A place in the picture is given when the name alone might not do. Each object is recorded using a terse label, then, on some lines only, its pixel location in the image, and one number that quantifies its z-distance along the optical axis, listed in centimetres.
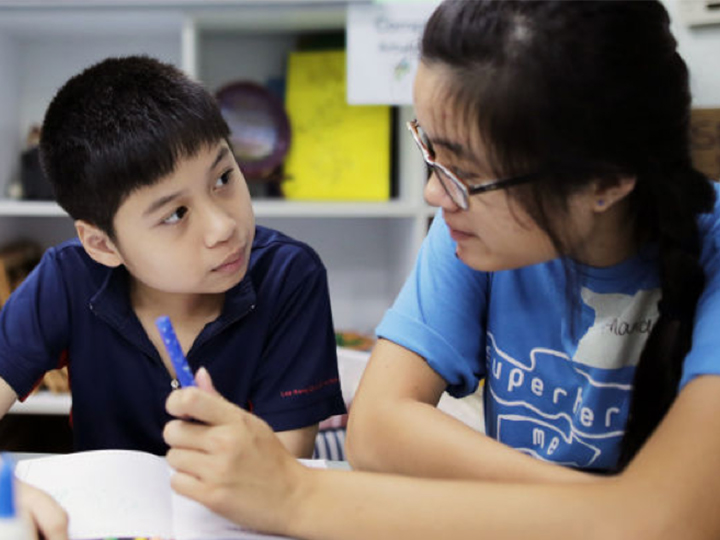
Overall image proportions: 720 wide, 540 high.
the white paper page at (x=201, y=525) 58
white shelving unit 160
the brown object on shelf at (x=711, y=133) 132
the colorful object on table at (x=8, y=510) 42
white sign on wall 152
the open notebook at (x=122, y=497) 59
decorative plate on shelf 176
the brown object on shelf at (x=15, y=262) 163
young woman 56
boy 86
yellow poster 172
